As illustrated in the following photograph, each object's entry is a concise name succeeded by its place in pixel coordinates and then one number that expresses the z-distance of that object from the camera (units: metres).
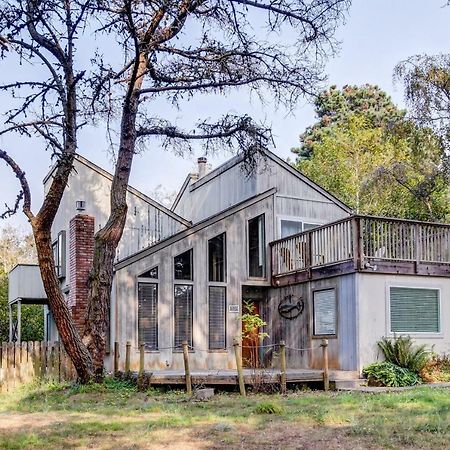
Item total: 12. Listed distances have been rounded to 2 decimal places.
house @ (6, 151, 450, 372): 14.96
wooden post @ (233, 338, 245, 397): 12.49
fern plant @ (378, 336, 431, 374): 14.32
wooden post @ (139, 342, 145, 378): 12.90
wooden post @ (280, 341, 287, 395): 12.69
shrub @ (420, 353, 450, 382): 14.35
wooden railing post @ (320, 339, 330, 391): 13.40
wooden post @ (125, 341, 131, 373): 13.77
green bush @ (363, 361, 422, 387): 13.68
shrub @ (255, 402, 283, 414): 9.75
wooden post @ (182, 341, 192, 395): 12.64
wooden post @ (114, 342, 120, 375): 14.62
